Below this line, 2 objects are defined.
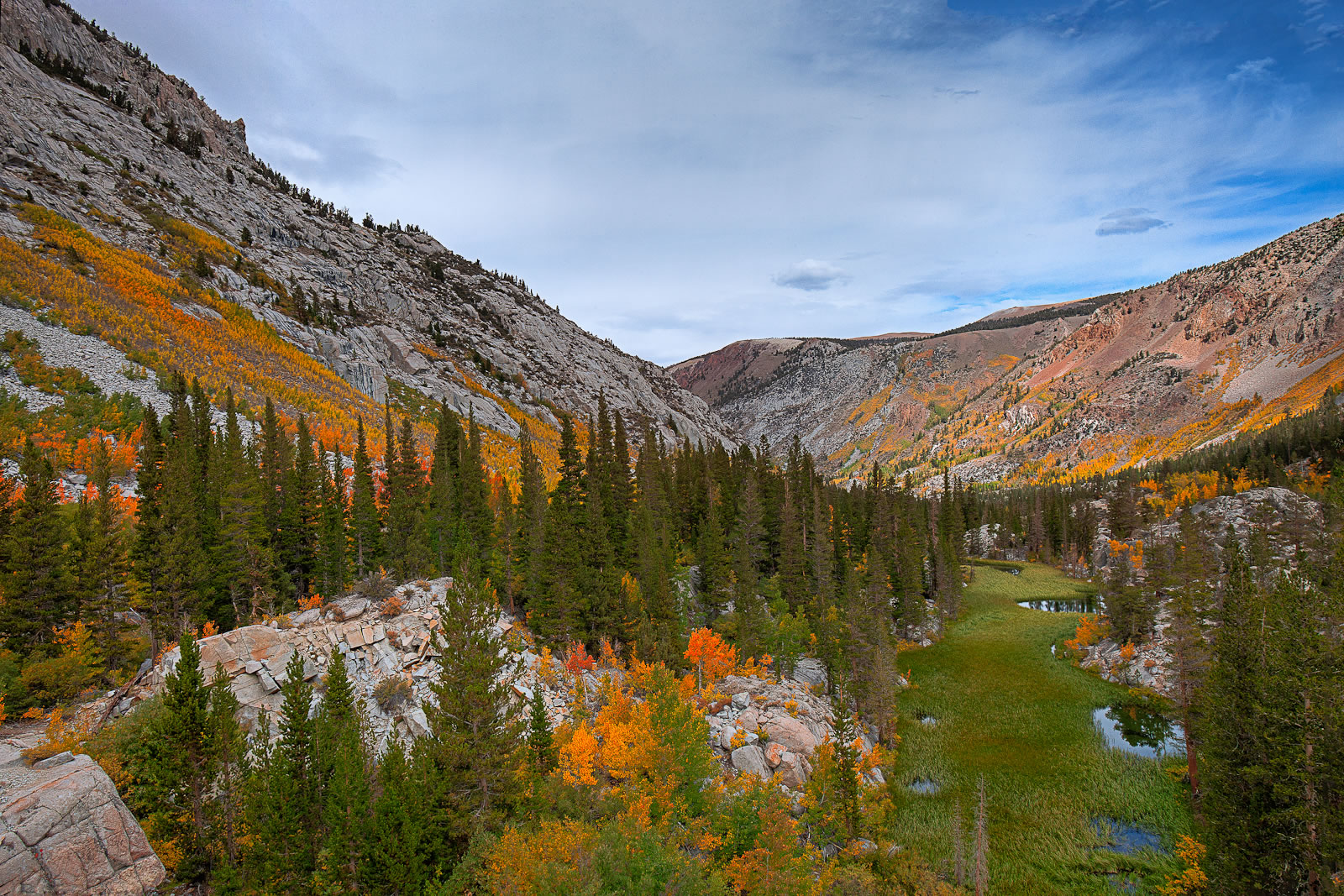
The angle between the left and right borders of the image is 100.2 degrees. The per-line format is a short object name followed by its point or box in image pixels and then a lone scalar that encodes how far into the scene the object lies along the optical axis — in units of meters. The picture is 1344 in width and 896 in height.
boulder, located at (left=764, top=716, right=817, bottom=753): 35.22
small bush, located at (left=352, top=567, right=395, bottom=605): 33.22
